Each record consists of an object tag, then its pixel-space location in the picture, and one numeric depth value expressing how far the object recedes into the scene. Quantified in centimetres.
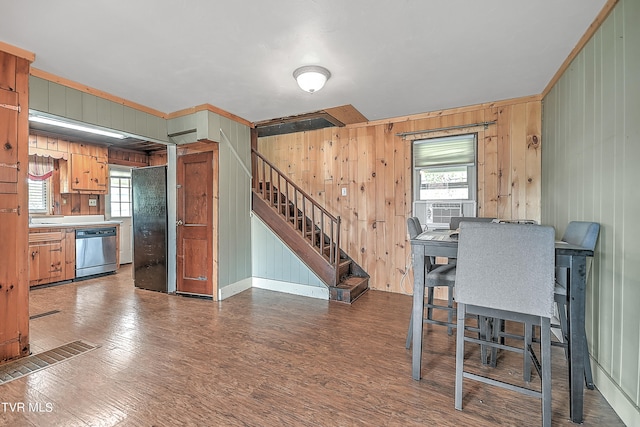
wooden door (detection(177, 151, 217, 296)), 385
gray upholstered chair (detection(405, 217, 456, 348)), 211
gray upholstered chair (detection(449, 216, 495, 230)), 318
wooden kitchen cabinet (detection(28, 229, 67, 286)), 424
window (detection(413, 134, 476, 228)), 372
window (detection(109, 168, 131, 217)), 601
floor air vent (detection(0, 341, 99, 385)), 207
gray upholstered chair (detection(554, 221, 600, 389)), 183
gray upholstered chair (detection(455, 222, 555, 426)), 156
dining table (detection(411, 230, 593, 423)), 162
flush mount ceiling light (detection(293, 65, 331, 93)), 256
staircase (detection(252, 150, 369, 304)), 381
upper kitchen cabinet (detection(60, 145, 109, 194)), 503
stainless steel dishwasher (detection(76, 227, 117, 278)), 479
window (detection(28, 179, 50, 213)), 482
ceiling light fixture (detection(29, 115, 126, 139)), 282
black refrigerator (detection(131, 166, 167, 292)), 416
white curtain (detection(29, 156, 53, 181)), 477
